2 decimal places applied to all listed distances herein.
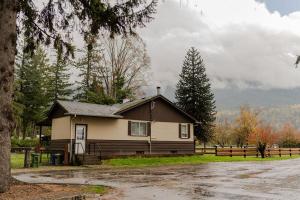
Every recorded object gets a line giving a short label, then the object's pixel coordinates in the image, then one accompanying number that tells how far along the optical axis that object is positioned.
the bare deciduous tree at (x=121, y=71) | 47.91
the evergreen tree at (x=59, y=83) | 65.88
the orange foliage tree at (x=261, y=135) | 70.13
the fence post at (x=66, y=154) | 26.48
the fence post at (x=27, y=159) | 23.53
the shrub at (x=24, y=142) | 48.03
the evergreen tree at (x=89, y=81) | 49.78
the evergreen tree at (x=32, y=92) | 61.16
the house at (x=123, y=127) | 27.94
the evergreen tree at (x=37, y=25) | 10.51
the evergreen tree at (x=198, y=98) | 49.56
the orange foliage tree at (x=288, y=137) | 71.51
